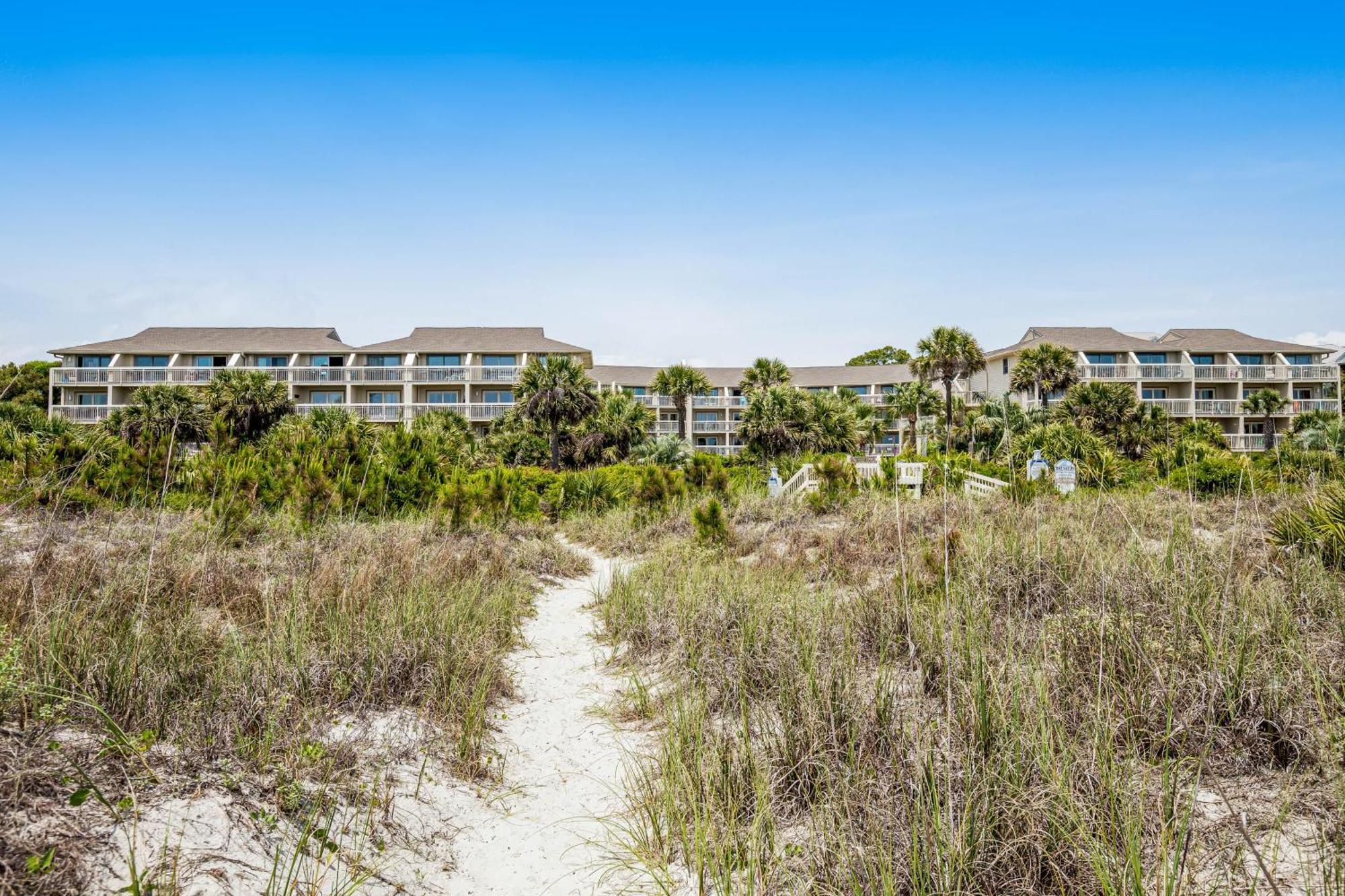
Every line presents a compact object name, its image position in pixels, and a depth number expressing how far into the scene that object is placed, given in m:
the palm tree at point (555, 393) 35.47
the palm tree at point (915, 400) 45.34
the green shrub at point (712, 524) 10.32
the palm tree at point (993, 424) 29.20
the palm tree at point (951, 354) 40.59
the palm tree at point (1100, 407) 34.41
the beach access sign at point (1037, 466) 15.30
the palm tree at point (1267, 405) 41.69
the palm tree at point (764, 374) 44.38
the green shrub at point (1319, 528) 5.50
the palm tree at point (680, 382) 44.72
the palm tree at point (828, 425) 36.06
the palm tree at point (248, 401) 33.97
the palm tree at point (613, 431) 36.78
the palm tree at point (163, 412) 31.59
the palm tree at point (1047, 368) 39.62
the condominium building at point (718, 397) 55.44
